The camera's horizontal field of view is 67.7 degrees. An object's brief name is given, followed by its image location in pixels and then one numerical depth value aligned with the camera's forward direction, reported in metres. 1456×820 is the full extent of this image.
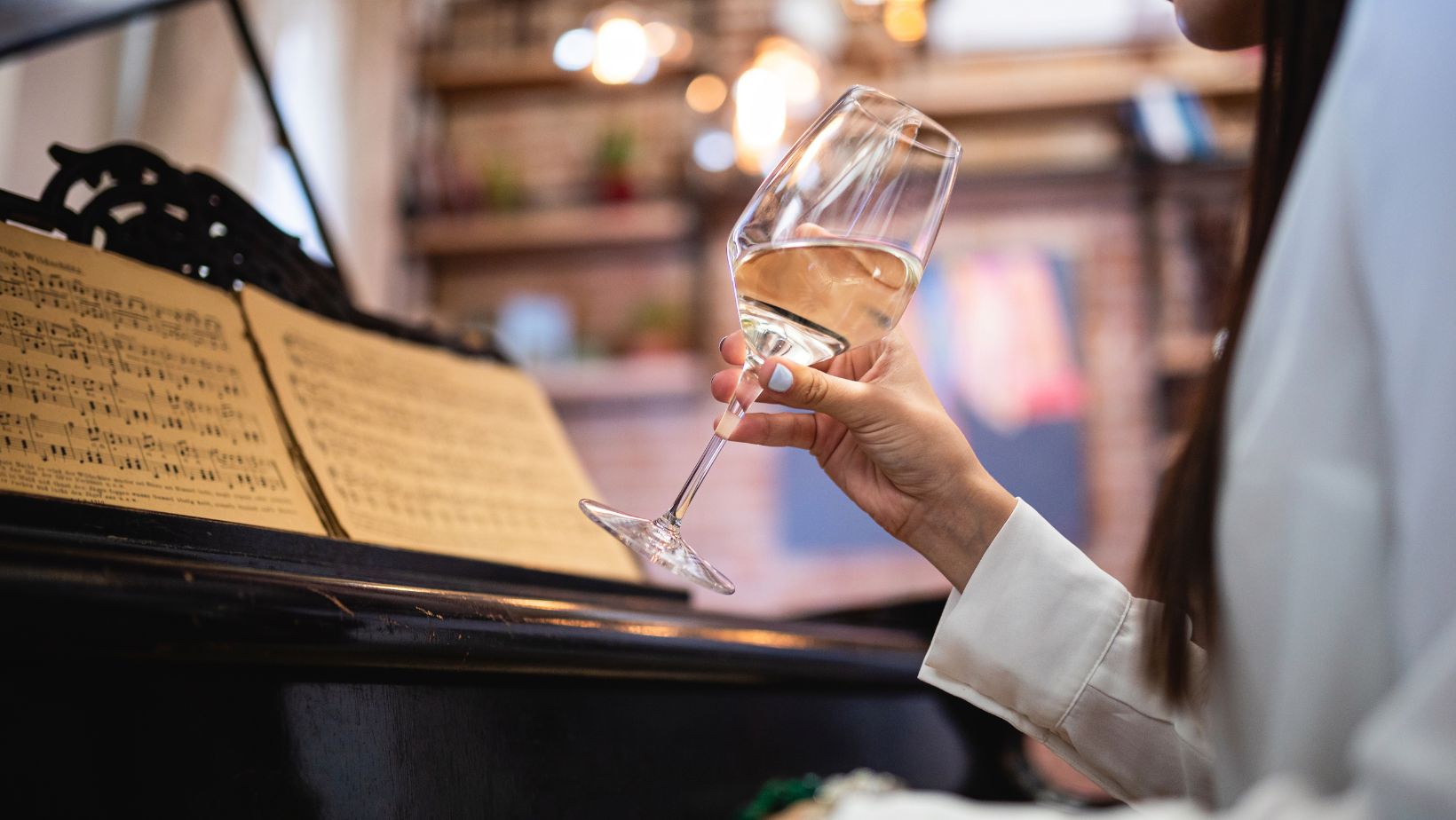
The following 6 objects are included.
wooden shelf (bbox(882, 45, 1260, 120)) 4.02
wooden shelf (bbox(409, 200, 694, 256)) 4.13
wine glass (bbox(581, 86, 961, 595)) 0.66
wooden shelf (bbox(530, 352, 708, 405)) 4.03
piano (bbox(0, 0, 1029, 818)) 0.50
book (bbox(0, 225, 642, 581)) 0.67
